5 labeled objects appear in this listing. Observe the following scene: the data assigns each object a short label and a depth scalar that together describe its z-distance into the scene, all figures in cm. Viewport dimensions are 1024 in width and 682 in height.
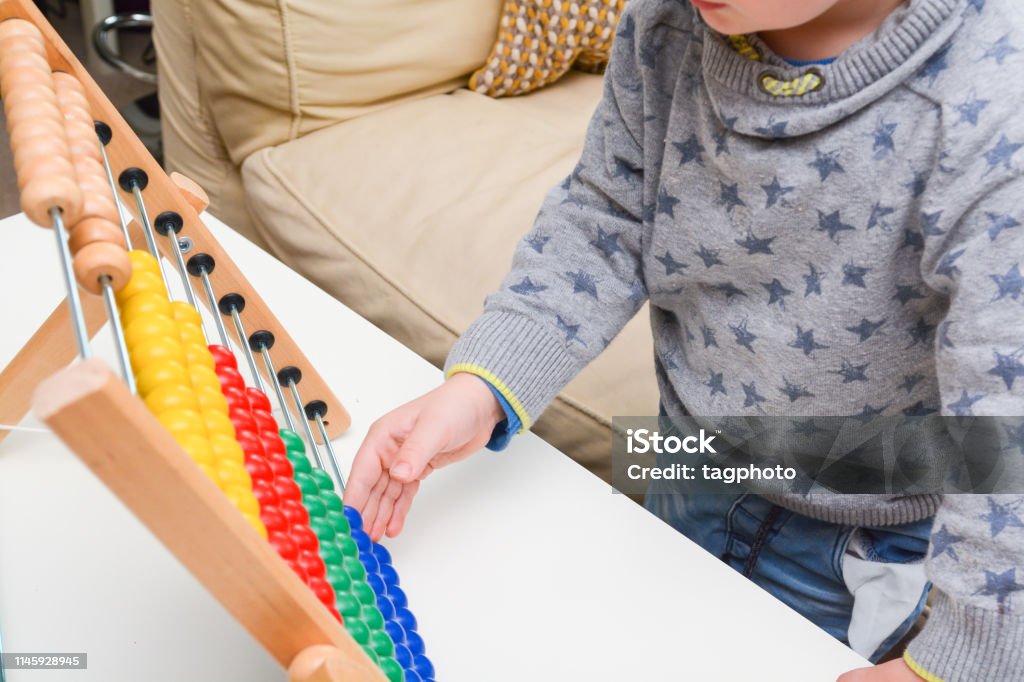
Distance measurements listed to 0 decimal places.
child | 49
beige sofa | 102
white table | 53
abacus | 33
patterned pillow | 123
